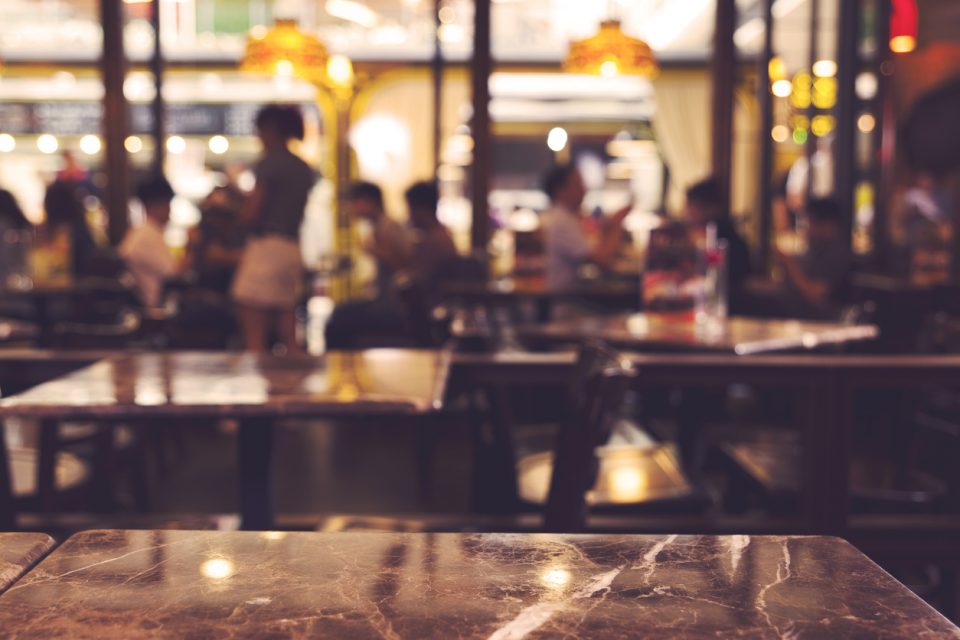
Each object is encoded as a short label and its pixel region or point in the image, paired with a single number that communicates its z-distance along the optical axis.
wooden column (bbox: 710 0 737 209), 7.08
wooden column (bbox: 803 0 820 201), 8.16
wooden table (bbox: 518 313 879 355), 3.16
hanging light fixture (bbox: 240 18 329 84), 5.68
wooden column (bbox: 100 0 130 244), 6.84
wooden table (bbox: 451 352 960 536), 2.43
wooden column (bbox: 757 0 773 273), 8.09
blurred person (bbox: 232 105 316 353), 4.91
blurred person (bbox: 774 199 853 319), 5.14
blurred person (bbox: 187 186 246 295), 6.39
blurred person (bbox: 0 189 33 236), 6.16
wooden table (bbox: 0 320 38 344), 4.27
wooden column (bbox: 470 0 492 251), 6.85
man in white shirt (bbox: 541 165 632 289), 5.67
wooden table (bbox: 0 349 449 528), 1.80
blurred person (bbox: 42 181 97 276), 5.95
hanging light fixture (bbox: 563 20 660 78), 5.43
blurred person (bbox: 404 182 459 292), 5.68
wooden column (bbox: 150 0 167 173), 7.45
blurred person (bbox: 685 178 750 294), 5.43
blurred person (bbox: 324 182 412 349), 5.58
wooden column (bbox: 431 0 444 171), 8.18
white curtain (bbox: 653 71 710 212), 11.70
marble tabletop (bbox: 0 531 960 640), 0.83
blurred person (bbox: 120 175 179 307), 5.63
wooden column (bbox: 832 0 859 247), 7.11
